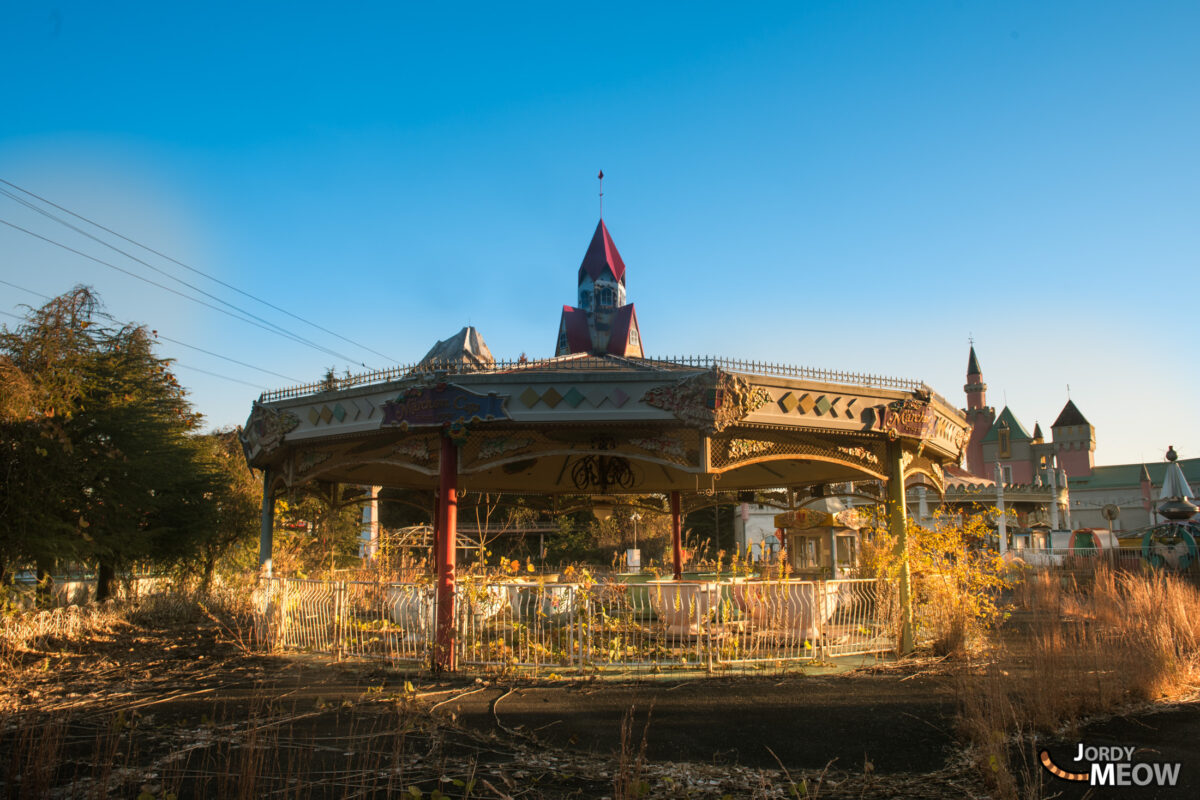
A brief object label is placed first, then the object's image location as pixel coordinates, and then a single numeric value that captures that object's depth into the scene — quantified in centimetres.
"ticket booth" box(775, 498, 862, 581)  2156
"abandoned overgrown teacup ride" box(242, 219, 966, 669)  1134
